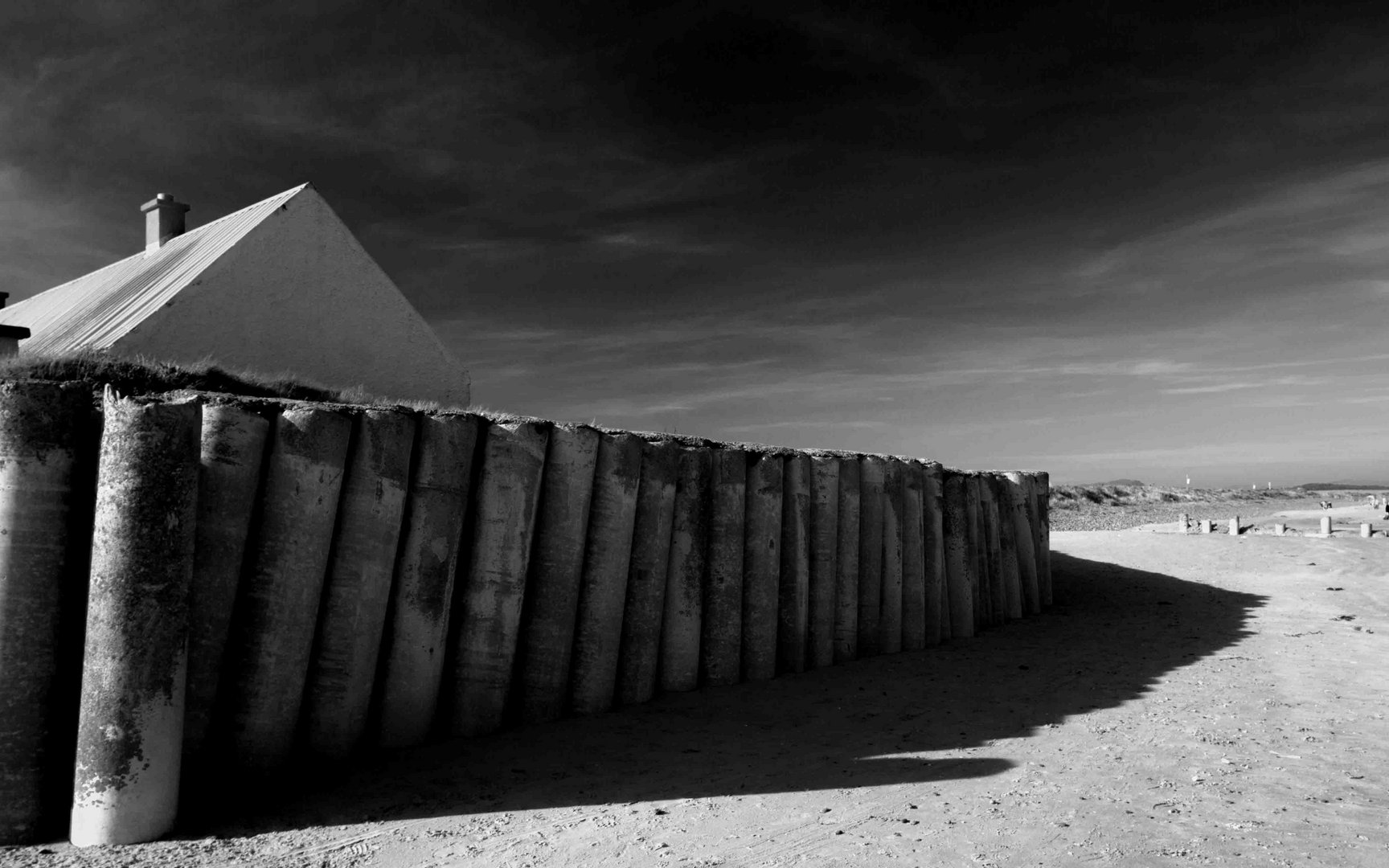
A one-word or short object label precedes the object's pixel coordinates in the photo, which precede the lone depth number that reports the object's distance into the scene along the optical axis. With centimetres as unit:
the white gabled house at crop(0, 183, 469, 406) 1180
